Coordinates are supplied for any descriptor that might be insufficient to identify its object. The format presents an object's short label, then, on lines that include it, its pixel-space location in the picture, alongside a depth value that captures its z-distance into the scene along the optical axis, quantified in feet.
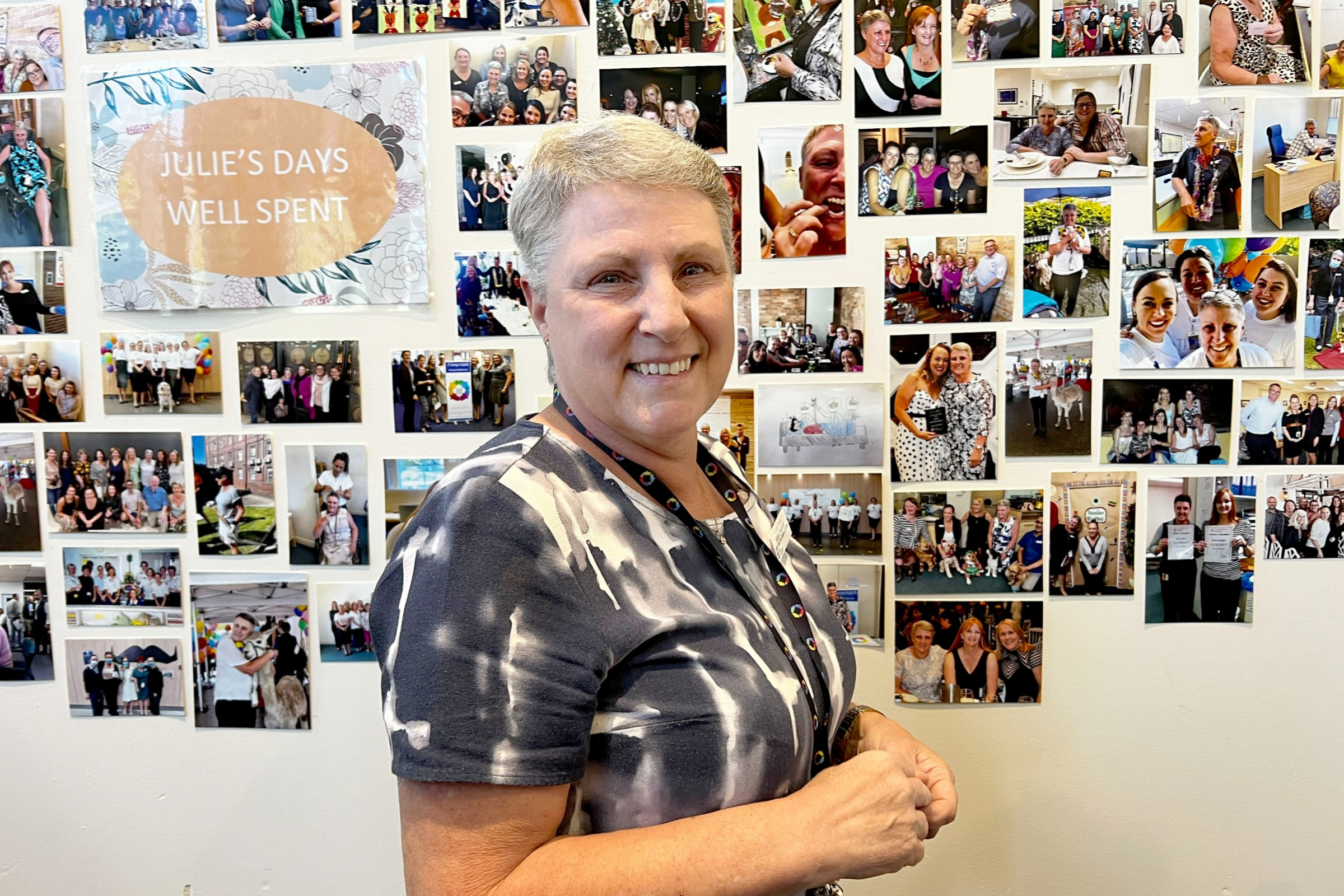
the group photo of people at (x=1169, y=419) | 4.18
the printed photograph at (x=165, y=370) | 4.27
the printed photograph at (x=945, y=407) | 4.17
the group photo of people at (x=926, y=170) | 4.07
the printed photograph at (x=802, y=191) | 4.08
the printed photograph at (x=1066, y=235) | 4.10
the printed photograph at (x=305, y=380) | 4.24
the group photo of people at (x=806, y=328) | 4.16
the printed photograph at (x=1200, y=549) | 4.23
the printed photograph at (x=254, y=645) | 4.38
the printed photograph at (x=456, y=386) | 4.22
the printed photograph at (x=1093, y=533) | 4.24
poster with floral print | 4.12
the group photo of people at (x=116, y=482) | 4.34
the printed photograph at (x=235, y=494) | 4.31
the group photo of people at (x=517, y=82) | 4.05
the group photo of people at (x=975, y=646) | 4.31
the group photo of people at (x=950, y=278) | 4.11
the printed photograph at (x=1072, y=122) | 4.04
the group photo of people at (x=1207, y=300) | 4.11
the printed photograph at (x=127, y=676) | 4.45
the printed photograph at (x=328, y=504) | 4.29
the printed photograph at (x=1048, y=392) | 4.16
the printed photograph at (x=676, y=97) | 4.05
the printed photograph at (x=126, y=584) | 4.39
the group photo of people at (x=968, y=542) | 4.26
